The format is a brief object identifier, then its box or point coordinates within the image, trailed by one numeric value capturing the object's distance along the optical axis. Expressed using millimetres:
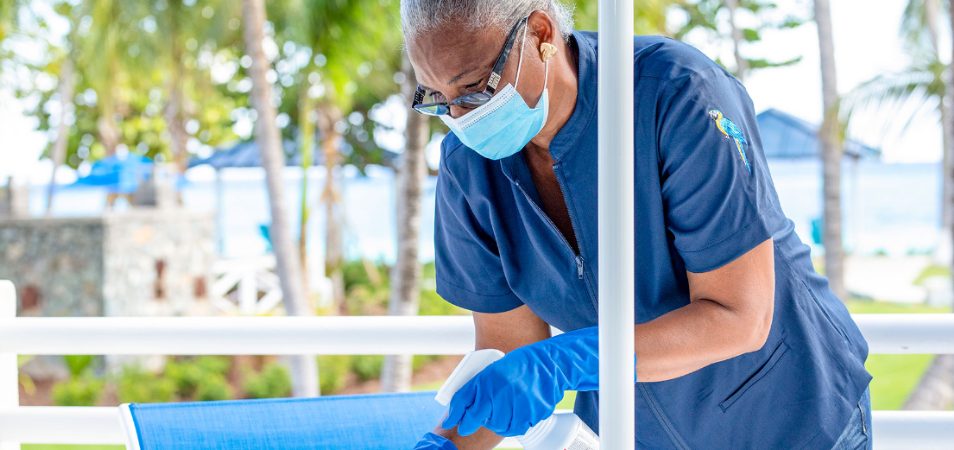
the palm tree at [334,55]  7664
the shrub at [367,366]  9844
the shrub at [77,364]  9250
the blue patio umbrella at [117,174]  12016
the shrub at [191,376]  9086
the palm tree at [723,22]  14727
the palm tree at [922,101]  6262
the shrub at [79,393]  8969
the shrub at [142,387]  8867
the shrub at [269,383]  9305
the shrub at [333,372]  9445
